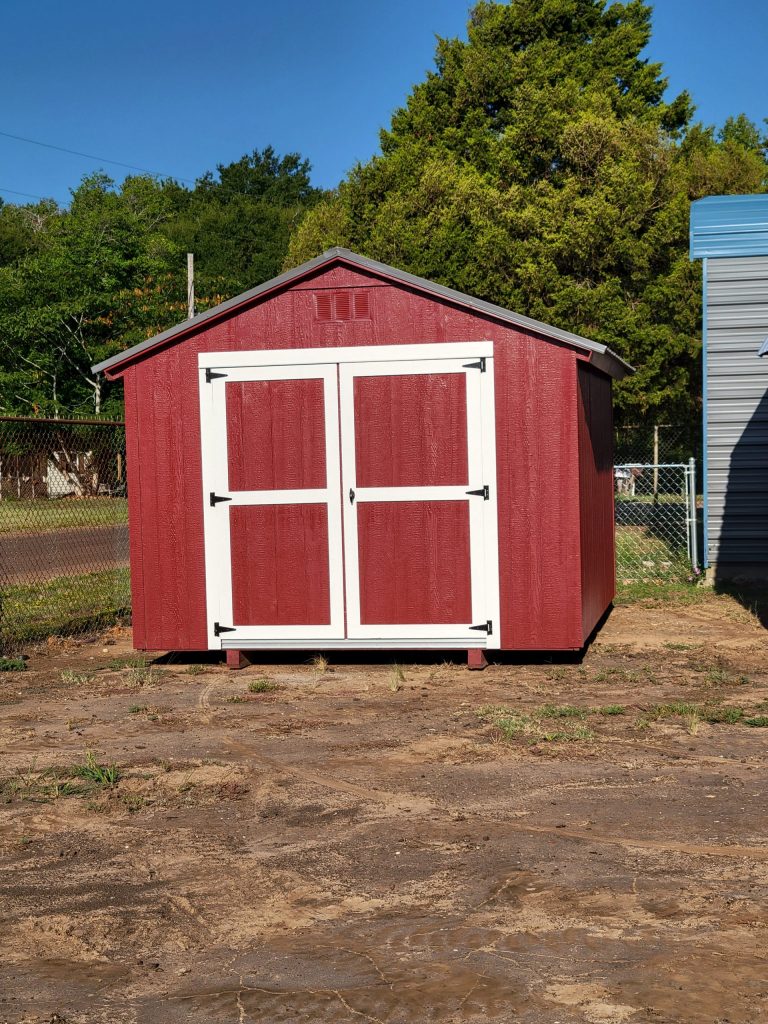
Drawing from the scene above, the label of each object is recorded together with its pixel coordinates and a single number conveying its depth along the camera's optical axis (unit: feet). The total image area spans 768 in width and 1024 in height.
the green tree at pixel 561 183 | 77.25
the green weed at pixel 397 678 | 28.94
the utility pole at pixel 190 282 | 90.34
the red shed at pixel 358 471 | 30.78
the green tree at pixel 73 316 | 102.53
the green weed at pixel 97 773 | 20.18
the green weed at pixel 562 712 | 24.89
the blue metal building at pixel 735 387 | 44.55
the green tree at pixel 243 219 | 179.01
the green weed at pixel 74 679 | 30.22
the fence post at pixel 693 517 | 46.50
